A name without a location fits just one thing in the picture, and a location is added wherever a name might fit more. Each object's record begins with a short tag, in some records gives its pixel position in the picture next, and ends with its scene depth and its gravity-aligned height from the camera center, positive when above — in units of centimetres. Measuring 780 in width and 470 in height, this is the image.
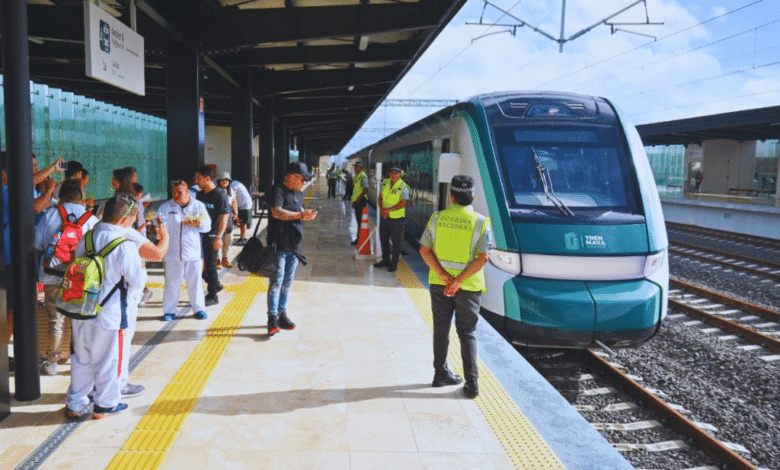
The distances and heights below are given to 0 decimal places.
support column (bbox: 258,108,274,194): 1997 +62
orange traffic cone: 1166 -132
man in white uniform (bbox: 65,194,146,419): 420 -104
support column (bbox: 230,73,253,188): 1566 +78
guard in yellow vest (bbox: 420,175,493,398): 490 -70
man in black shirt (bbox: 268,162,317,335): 638 -59
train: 611 -44
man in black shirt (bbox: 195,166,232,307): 748 -59
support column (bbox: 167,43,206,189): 1012 +97
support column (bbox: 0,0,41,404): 426 -10
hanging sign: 644 +121
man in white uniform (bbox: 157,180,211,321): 667 -72
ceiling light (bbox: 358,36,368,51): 1272 +245
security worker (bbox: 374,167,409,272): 996 -59
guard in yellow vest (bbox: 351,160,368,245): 1301 -49
